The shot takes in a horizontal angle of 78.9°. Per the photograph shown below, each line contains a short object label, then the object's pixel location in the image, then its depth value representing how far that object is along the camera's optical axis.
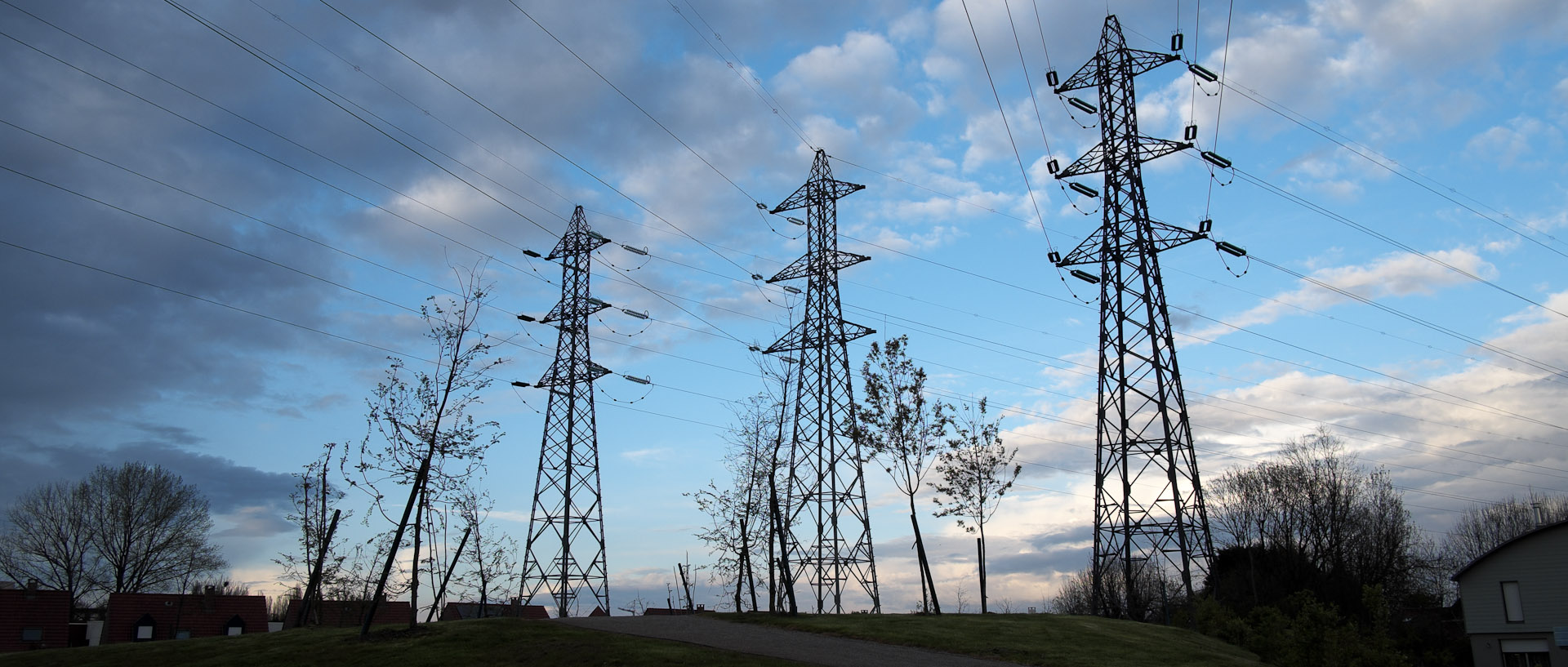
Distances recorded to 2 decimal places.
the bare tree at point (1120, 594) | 65.02
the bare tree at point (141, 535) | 63.59
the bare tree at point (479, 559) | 40.06
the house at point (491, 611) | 51.82
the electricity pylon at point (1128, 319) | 29.05
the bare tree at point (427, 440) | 27.58
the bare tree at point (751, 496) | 45.06
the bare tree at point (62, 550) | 62.44
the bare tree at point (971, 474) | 37.62
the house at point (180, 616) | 58.31
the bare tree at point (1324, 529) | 59.47
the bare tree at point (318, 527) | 42.72
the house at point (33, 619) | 54.59
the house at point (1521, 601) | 44.25
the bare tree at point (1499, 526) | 80.12
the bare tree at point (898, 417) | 38.00
